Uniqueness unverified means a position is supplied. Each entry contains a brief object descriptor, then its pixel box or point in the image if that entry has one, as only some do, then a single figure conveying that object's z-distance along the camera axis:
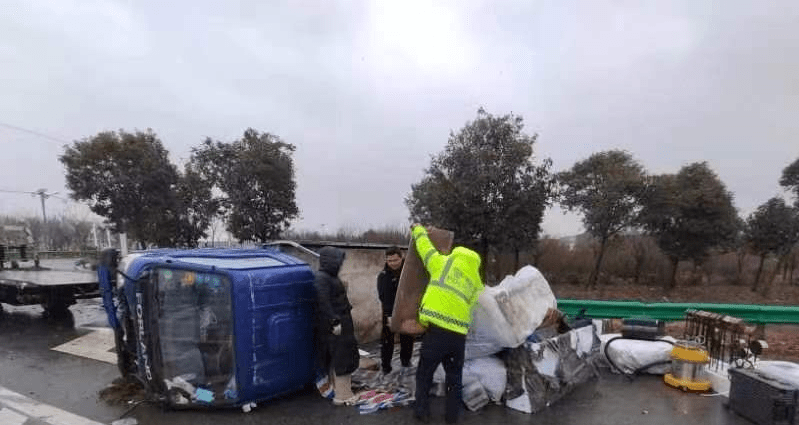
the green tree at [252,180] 14.71
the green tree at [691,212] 14.89
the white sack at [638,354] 5.21
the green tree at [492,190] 12.84
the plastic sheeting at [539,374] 4.41
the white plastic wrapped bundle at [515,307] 4.55
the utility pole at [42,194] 36.91
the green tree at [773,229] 16.27
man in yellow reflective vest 3.96
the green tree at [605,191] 14.73
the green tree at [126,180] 15.56
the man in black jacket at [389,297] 5.14
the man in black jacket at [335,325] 4.45
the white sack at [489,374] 4.53
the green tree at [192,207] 15.54
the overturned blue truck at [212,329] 4.20
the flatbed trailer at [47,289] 8.28
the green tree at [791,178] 16.48
